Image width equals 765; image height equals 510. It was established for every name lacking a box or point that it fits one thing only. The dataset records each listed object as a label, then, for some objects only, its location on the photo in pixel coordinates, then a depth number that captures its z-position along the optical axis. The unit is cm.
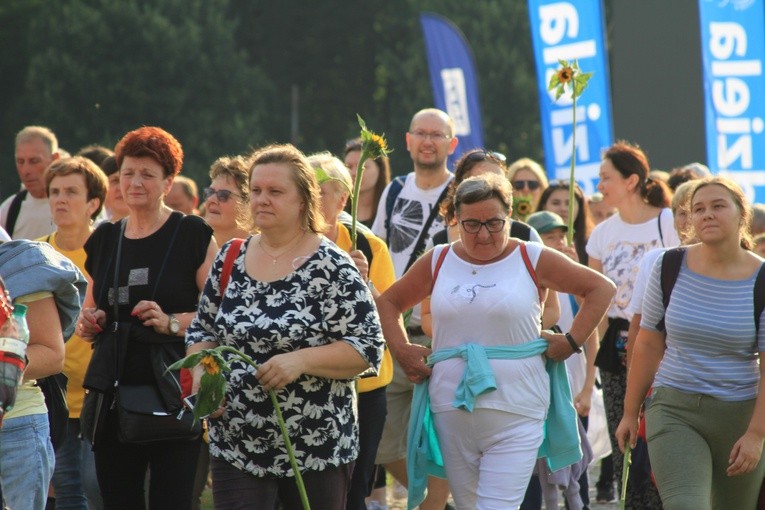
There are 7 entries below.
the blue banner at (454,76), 4081
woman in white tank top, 1122
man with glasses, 1526
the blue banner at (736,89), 2619
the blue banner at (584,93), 2906
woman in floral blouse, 950
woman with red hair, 1137
